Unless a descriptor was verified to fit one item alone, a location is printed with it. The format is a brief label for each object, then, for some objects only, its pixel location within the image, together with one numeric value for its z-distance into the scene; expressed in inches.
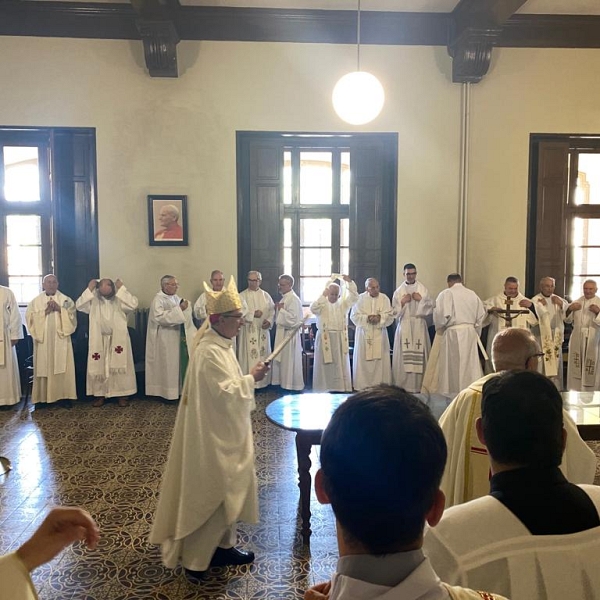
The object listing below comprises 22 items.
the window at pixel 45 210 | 317.1
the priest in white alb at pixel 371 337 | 305.4
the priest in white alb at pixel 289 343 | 305.7
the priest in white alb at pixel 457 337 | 291.3
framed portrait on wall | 317.7
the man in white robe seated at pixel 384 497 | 34.0
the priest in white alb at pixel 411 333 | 307.4
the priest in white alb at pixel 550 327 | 301.6
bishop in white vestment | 121.8
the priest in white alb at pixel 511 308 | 295.4
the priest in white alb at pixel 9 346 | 281.3
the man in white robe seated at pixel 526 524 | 49.5
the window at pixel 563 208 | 332.5
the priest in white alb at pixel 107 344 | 285.0
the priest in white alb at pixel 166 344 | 291.3
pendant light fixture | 201.0
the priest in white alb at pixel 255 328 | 308.2
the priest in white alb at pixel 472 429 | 97.1
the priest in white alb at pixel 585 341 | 301.1
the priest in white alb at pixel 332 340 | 305.1
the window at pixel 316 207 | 329.1
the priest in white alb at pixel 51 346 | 280.1
